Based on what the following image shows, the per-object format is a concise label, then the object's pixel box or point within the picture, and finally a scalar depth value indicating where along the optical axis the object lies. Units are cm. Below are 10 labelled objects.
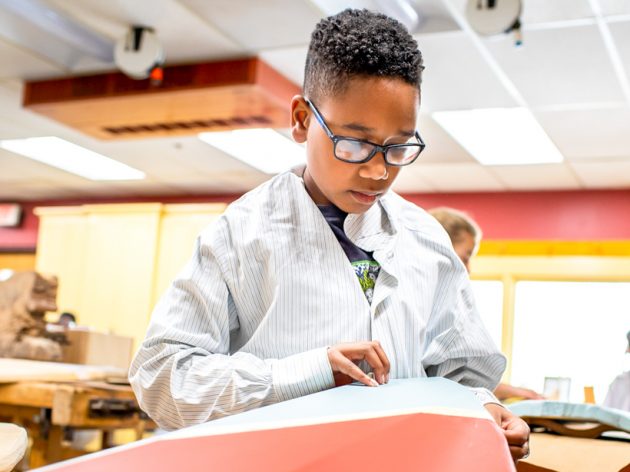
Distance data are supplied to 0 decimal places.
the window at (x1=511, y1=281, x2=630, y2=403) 733
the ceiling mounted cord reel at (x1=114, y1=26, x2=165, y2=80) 439
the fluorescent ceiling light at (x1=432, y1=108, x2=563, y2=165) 542
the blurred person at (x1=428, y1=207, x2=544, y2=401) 278
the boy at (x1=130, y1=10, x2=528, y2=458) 91
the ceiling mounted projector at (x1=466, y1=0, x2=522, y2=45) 352
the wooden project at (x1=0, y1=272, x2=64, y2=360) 375
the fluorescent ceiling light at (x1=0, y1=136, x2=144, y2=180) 708
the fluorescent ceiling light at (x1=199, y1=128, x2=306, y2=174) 627
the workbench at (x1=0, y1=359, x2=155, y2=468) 281
